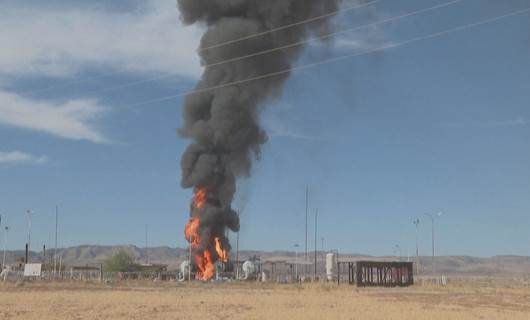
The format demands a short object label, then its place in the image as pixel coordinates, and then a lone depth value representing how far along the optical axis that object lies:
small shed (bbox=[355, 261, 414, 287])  78.25
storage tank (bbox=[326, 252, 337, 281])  100.56
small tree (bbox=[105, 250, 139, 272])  142.50
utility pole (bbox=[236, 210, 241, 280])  97.44
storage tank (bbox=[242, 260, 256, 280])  99.69
